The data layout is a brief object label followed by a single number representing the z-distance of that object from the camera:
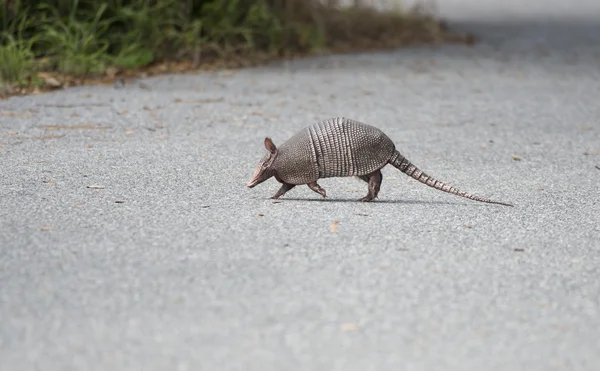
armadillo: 10.52
